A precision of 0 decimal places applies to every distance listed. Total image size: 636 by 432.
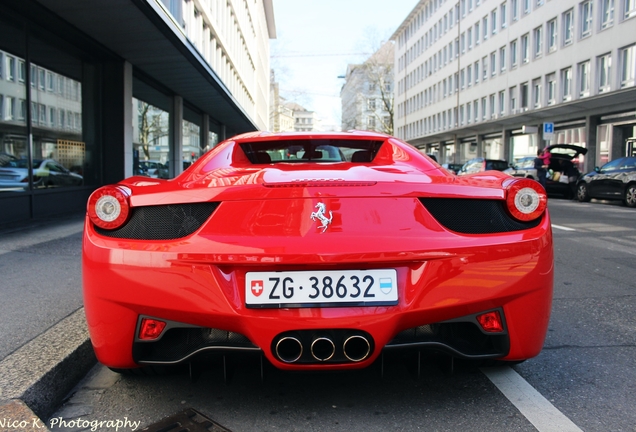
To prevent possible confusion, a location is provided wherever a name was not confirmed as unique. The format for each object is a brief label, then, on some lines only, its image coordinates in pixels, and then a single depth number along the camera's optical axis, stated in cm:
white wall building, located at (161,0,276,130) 1978
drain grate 219
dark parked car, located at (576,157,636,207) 1519
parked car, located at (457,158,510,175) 2354
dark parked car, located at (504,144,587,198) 1886
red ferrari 209
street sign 2572
